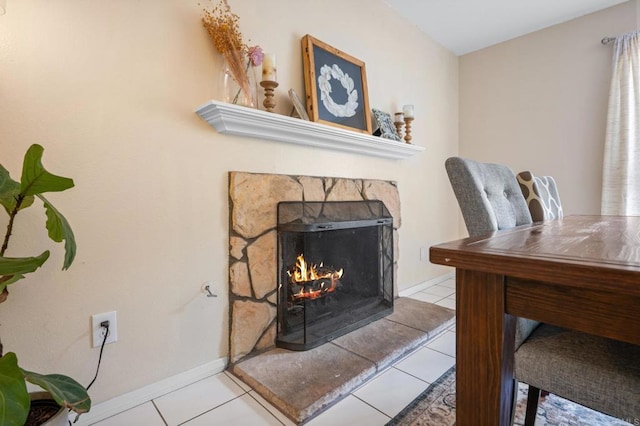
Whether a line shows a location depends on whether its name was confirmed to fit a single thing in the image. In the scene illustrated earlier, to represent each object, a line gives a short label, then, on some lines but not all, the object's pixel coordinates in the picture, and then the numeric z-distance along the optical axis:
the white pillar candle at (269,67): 1.60
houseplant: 0.61
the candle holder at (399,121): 2.54
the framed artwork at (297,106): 1.79
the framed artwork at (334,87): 1.90
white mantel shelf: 1.42
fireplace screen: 1.73
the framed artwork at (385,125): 2.34
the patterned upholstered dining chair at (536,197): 1.75
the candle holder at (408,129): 2.59
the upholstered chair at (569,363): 0.64
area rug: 1.19
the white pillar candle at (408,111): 2.54
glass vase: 1.53
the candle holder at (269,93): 1.61
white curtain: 2.51
